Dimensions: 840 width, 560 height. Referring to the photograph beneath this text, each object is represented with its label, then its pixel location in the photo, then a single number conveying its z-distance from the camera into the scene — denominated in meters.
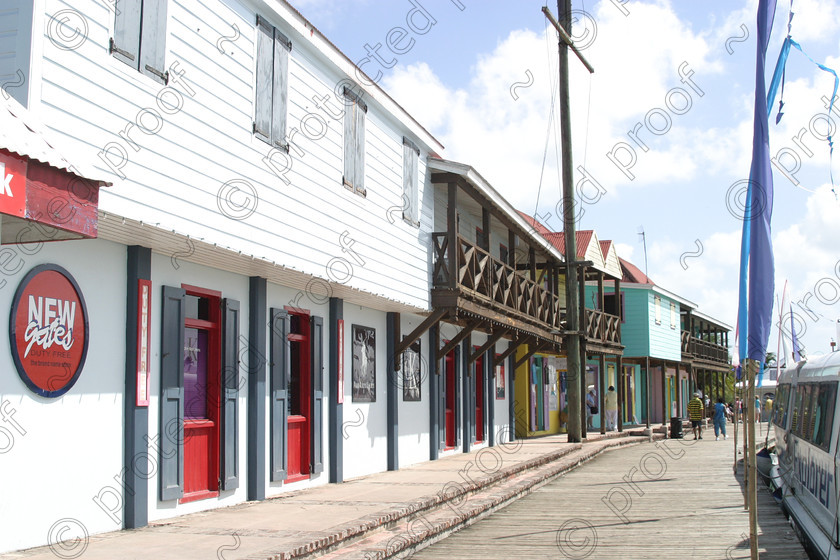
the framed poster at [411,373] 15.73
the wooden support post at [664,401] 39.28
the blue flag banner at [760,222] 6.67
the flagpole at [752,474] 6.45
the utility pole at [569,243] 21.28
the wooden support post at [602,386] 28.21
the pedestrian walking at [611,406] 31.16
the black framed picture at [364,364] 13.59
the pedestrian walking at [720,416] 29.86
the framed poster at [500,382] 22.08
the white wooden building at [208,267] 6.83
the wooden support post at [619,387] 30.30
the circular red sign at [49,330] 6.82
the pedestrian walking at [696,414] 29.78
